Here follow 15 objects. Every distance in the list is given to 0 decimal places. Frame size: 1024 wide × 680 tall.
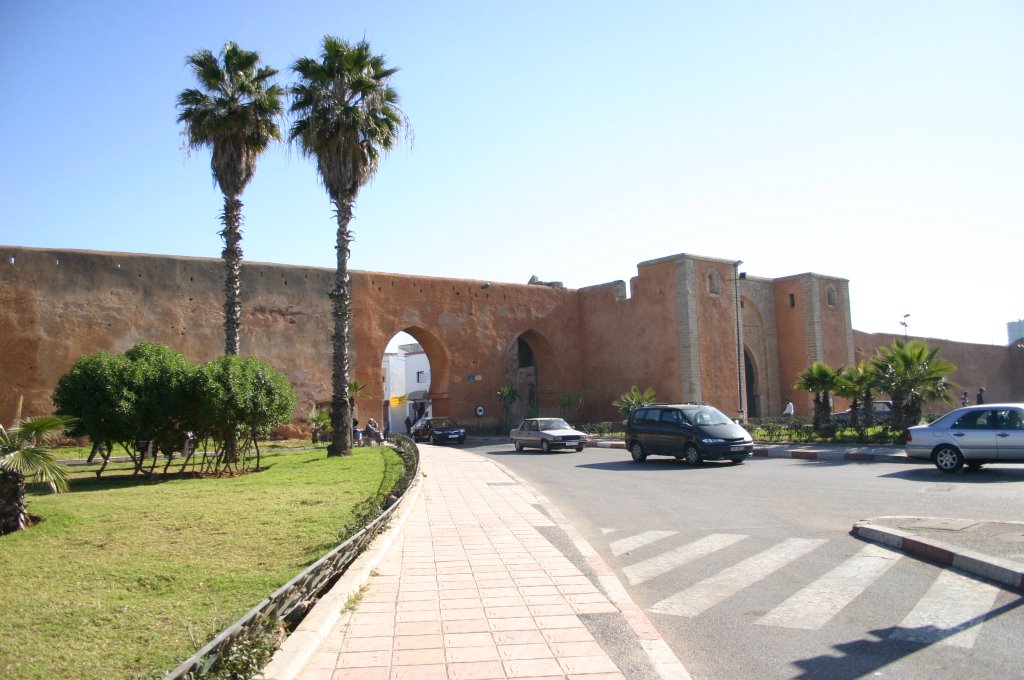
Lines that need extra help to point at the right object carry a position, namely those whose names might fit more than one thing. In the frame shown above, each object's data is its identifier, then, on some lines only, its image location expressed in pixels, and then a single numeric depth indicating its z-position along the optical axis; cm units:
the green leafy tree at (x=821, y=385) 2278
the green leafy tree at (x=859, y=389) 2170
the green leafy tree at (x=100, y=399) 1523
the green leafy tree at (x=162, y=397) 1577
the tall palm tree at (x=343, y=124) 2086
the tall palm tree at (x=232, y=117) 2139
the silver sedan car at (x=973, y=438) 1327
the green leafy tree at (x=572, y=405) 3793
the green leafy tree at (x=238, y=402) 1633
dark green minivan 1805
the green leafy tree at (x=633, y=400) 3136
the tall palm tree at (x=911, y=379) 2042
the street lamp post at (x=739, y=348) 3559
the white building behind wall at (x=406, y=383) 5522
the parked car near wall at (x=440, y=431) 3156
